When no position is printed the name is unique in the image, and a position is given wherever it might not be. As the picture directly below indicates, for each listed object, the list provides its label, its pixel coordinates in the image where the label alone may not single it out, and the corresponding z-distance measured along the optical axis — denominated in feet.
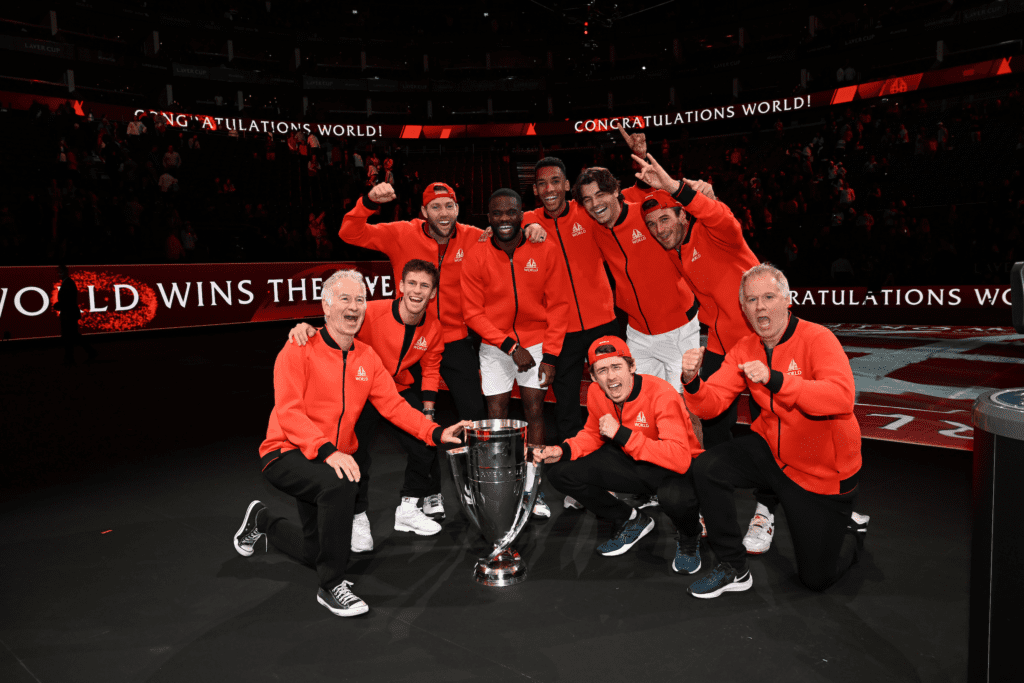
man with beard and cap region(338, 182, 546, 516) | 14.01
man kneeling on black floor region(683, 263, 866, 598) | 9.59
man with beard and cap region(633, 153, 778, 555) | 11.72
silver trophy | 10.59
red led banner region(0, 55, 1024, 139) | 78.38
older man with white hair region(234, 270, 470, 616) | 9.64
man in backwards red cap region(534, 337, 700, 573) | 10.73
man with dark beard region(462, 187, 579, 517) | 13.83
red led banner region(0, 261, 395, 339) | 38.55
